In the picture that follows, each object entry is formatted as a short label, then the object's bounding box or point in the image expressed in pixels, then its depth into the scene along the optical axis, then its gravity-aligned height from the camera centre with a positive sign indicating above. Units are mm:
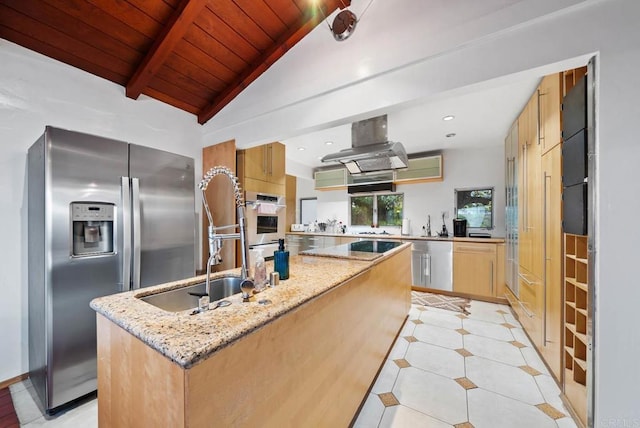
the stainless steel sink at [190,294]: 1131 -415
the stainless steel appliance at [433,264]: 3789 -837
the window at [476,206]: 4078 +119
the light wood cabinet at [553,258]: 1675 -334
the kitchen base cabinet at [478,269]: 3463 -836
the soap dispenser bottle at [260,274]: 1089 -282
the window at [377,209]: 4895 +86
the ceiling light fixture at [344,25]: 1568 +1259
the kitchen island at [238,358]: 624 -480
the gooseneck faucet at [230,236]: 1127 -111
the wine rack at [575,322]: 1448 -713
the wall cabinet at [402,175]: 4199 +734
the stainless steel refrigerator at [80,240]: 1511 -187
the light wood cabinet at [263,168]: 2916 +599
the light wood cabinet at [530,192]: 2051 +199
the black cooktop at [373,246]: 2396 -368
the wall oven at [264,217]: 2924 -45
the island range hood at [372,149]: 2551 +702
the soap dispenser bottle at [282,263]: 1251 -262
